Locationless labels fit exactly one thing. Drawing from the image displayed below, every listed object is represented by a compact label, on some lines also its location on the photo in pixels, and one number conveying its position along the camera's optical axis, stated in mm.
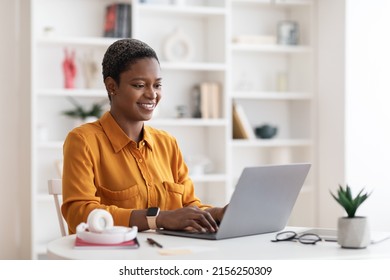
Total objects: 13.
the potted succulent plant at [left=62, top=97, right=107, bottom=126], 7219
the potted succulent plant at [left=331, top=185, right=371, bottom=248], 2696
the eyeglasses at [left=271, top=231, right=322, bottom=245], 2907
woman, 3277
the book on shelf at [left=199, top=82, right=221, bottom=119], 7662
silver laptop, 2826
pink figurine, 7250
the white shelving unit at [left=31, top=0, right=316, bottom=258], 7373
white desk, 2548
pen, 2709
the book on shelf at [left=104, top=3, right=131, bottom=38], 7324
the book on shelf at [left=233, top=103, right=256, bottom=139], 7804
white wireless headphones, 2702
